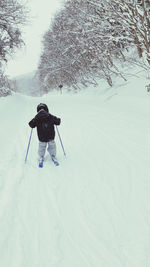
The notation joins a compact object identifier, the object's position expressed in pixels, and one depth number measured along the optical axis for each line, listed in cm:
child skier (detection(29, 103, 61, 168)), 471
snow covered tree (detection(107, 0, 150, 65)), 666
